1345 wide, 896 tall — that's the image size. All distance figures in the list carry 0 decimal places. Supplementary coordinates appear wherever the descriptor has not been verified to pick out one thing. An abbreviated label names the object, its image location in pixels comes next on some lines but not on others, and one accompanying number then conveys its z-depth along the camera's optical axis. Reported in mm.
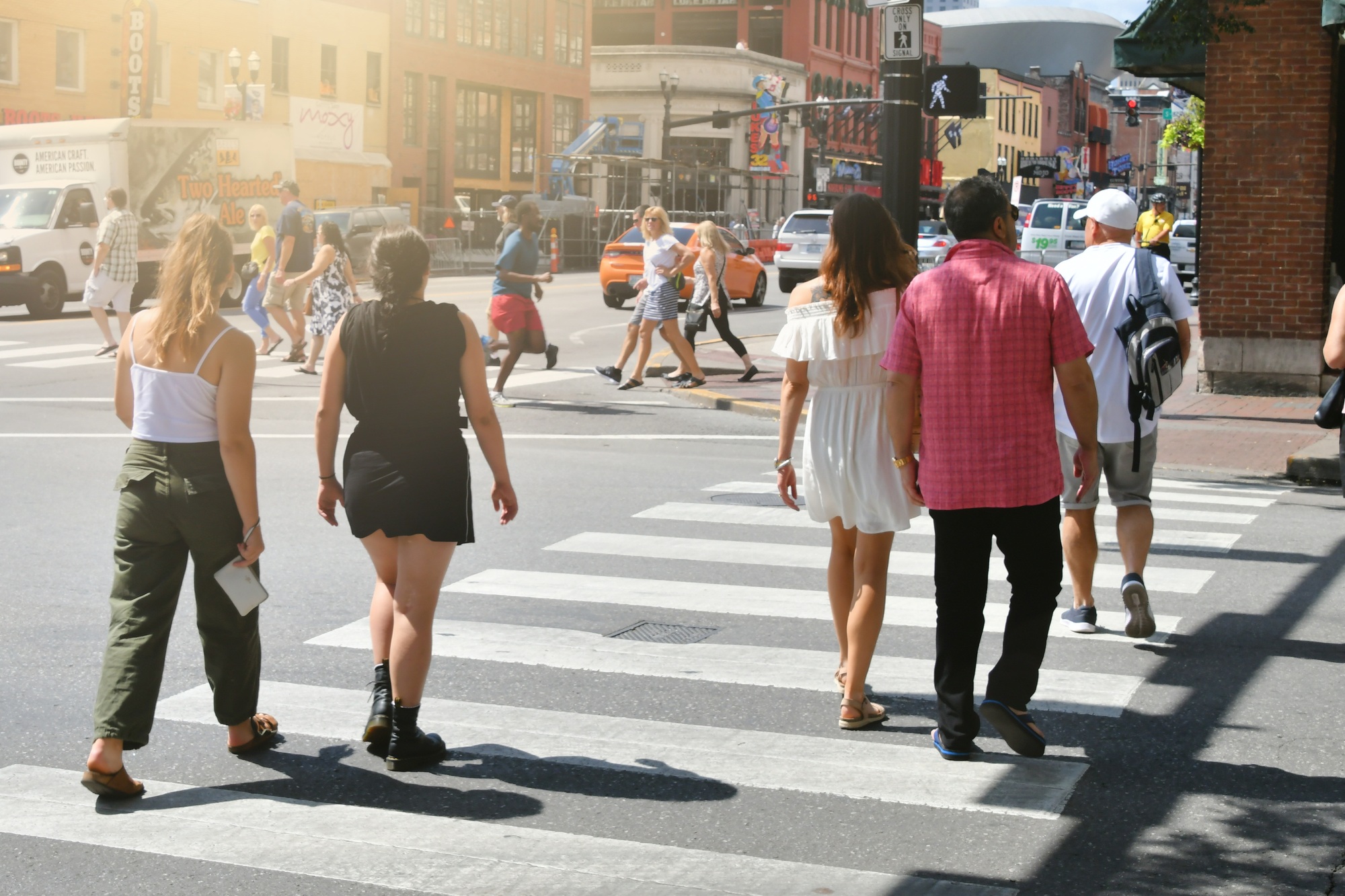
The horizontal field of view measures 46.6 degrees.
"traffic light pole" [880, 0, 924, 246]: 11062
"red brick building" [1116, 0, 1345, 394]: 14562
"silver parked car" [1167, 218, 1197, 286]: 36594
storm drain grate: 6465
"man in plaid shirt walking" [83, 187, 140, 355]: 17344
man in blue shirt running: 14102
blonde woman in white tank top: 4629
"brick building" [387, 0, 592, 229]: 53156
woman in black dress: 4750
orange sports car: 26891
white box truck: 24422
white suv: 31641
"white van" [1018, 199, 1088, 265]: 35906
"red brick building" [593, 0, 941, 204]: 79625
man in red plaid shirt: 4770
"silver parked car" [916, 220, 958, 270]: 36531
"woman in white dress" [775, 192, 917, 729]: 5258
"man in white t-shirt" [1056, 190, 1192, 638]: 6391
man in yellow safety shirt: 21453
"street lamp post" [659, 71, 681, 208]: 42000
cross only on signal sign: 11023
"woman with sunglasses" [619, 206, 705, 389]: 15172
